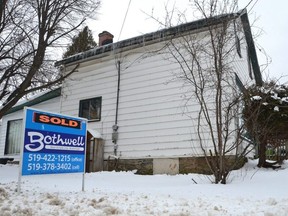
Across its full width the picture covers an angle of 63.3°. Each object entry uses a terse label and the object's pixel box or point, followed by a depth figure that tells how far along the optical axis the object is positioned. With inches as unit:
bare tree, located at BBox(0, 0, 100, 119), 285.1
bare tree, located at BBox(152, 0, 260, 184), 223.8
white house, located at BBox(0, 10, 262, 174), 301.6
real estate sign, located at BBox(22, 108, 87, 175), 181.1
